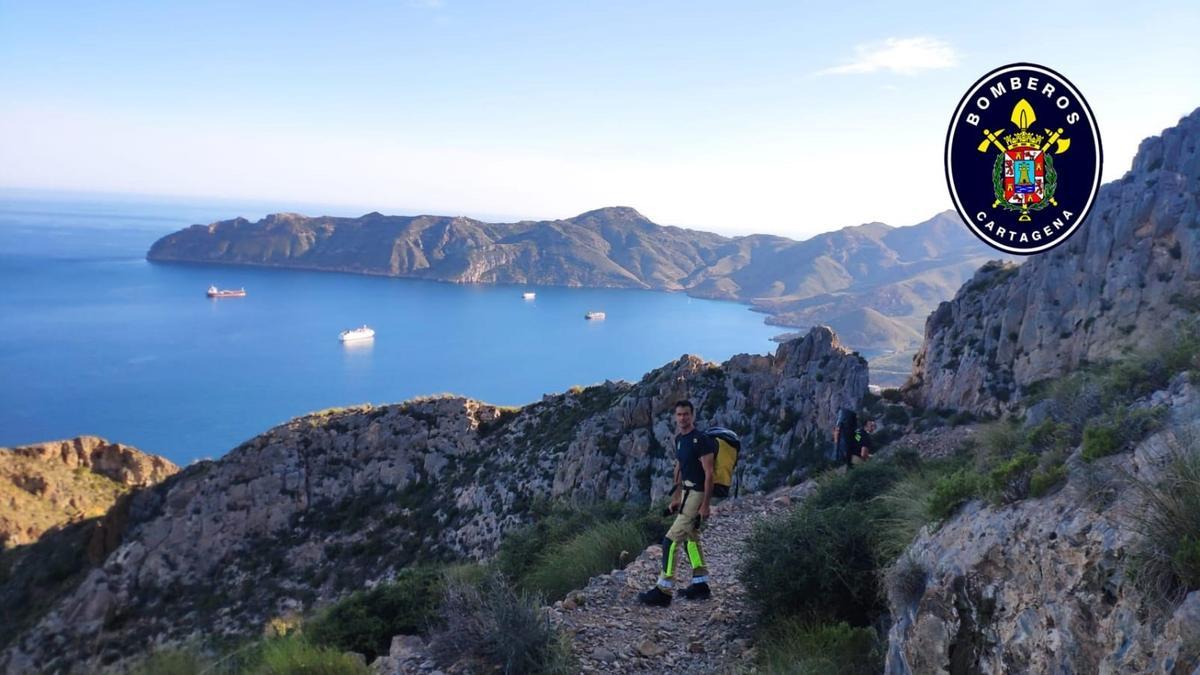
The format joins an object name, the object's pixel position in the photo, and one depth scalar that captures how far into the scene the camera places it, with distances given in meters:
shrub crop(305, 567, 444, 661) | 6.71
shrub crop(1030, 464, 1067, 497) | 3.64
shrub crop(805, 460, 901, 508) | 7.91
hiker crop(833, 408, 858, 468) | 11.40
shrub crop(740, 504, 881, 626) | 5.19
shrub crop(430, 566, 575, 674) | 4.85
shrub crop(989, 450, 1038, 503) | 3.81
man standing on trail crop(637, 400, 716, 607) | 6.11
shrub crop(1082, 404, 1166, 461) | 3.58
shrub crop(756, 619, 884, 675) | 4.25
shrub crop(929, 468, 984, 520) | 4.14
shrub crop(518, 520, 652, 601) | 7.72
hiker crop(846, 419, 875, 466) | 11.38
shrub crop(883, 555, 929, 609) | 3.95
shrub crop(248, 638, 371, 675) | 5.62
